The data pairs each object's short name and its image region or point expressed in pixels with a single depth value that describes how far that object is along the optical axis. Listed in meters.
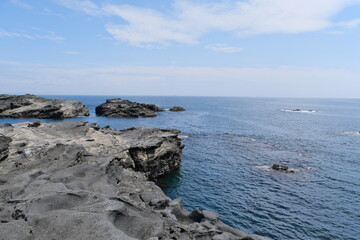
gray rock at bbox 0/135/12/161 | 27.91
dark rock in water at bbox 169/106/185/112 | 159.50
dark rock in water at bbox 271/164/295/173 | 42.19
